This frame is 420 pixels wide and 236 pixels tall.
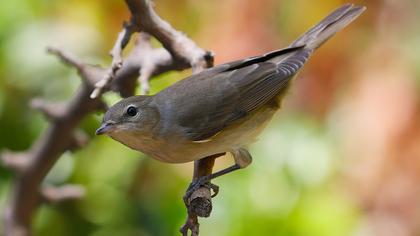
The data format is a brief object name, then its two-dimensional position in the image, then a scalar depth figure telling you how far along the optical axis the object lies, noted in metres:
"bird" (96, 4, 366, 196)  4.76
